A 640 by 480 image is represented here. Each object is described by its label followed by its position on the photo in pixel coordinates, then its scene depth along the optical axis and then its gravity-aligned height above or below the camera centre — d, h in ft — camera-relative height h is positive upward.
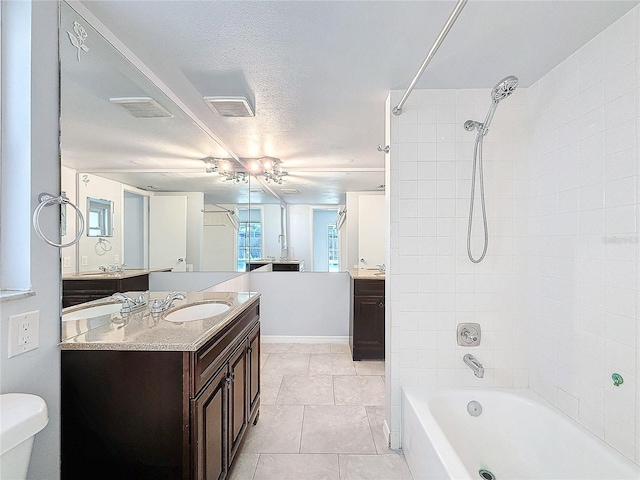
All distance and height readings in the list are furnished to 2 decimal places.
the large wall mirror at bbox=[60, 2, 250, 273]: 4.59 +1.51
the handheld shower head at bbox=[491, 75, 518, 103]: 4.93 +2.32
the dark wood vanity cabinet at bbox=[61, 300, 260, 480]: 4.29 -2.32
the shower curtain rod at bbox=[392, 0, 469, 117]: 3.60 +2.57
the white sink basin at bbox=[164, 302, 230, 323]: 6.55 -1.50
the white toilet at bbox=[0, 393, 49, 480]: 2.80 -1.68
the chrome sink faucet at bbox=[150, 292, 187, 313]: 5.96 -1.21
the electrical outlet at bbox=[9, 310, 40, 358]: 3.52 -1.04
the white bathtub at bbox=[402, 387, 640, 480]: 4.78 -3.39
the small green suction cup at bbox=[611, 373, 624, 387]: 4.70 -2.03
